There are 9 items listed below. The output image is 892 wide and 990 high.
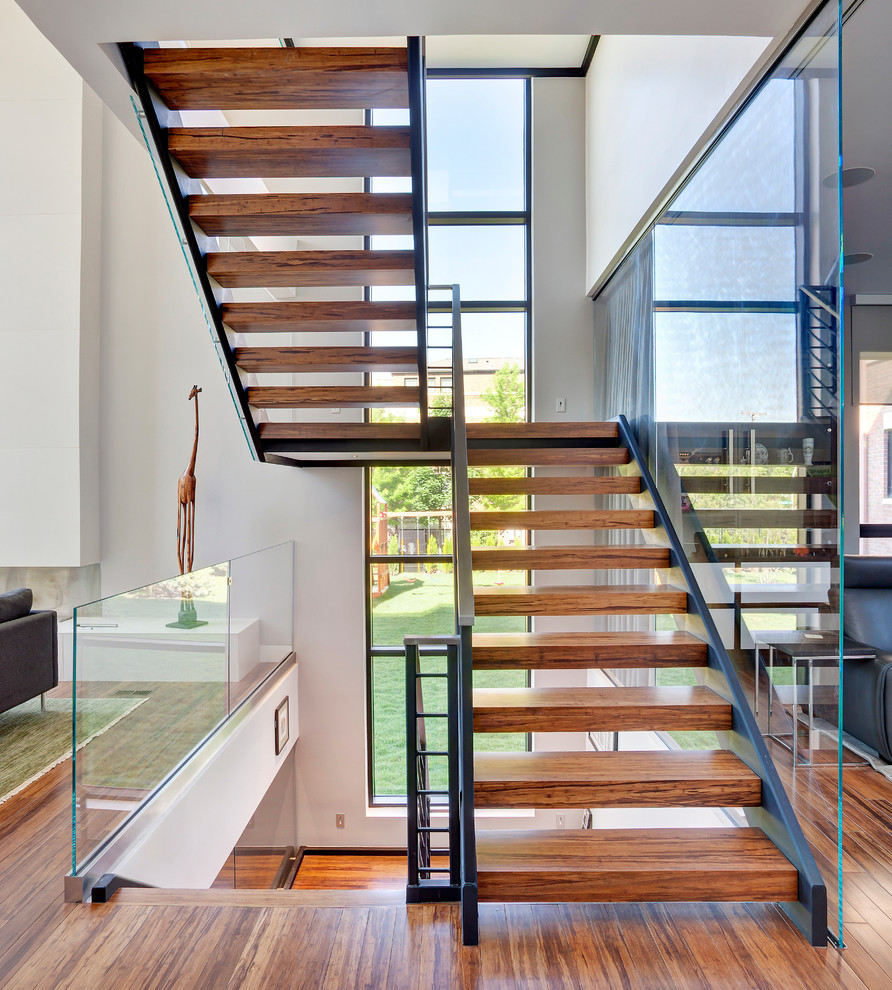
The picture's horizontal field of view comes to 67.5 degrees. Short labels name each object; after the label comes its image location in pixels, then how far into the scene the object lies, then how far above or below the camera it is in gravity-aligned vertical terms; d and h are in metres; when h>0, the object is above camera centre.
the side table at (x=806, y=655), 2.03 -0.52
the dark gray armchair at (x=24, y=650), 3.48 -0.84
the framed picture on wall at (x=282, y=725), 4.66 -1.64
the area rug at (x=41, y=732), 2.40 -1.32
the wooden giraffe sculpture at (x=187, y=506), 4.84 -0.07
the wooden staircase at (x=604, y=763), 2.10 -0.99
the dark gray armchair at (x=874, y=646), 3.18 -0.81
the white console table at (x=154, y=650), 2.37 -0.65
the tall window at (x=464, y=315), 5.43 +1.46
